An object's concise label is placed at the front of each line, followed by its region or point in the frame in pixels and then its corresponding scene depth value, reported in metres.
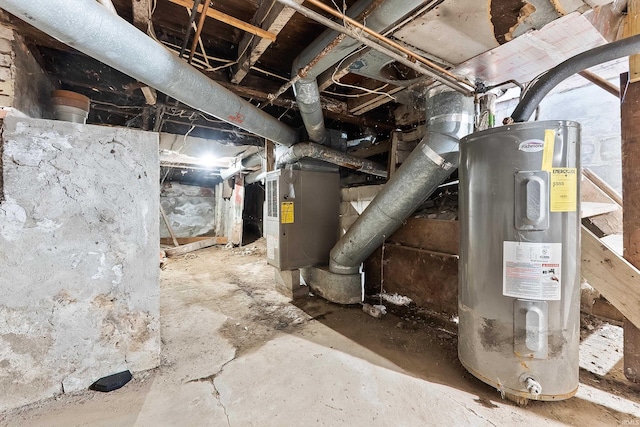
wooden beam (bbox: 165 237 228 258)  5.24
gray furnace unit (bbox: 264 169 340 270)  2.94
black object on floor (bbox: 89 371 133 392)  1.49
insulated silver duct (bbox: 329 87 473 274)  1.86
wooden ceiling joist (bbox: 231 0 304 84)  1.40
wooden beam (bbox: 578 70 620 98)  1.89
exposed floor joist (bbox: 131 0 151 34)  1.35
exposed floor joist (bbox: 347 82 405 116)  2.21
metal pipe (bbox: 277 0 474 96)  1.18
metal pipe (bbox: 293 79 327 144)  1.97
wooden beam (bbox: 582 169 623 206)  2.54
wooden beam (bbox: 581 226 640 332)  1.43
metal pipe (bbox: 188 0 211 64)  1.26
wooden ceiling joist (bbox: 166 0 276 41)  1.33
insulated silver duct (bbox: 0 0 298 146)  1.05
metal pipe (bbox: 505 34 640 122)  1.24
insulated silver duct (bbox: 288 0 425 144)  1.26
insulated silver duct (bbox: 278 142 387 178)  2.75
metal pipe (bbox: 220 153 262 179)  4.93
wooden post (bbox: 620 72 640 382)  1.49
